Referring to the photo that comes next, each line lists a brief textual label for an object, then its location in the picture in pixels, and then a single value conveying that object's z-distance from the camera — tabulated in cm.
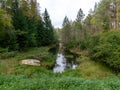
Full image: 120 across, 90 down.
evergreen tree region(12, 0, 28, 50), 1569
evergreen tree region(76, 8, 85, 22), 2917
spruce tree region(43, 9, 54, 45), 2485
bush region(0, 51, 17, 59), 1136
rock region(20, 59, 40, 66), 1020
